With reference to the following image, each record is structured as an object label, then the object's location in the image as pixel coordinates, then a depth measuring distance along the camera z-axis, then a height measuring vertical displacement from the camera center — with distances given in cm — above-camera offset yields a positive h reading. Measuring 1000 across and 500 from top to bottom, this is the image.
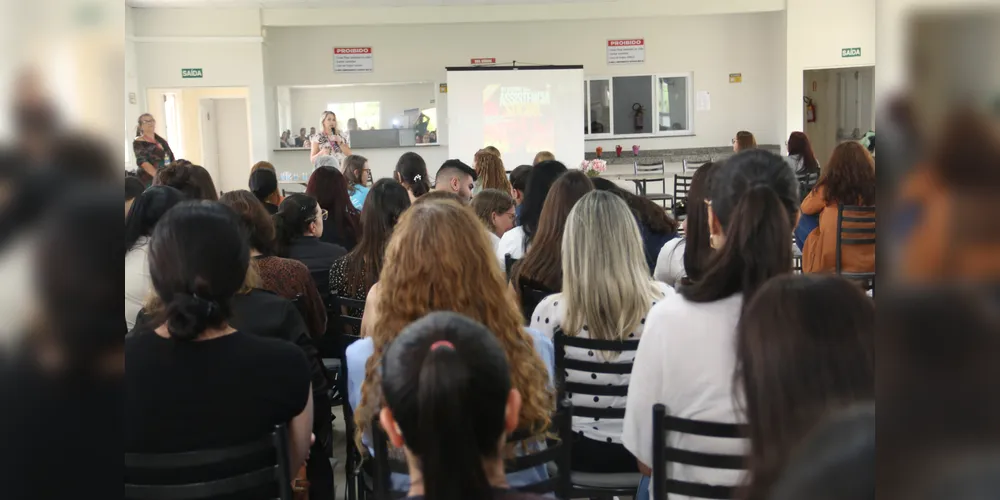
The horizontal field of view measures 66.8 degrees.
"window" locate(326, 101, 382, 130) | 1076 +89
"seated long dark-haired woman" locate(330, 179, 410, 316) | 280 -26
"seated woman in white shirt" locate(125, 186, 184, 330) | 212 -13
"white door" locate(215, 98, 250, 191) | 1209 +62
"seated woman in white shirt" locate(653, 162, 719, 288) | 249 -23
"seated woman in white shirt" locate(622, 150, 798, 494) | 142 -31
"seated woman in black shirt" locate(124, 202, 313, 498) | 137 -33
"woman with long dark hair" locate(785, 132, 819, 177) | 655 +9
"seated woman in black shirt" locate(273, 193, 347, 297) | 304 -24
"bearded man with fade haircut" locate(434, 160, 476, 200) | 451 -3
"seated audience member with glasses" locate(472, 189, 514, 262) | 369 -18
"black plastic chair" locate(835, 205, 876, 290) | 338 -28
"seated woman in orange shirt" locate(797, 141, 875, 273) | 349 -16
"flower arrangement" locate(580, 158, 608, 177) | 659 +2
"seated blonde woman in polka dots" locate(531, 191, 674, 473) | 207 -35
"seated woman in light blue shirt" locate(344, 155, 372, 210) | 504 -1
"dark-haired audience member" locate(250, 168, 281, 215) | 383 -4
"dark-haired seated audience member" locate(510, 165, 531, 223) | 491 -6
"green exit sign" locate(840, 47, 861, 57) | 1016 +148
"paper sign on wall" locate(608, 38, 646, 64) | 1080 +167
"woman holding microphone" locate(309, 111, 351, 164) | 754 +35
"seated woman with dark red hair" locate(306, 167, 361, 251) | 381 -14
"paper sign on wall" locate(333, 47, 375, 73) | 1056 +161
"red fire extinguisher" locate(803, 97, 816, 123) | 1201 +85
